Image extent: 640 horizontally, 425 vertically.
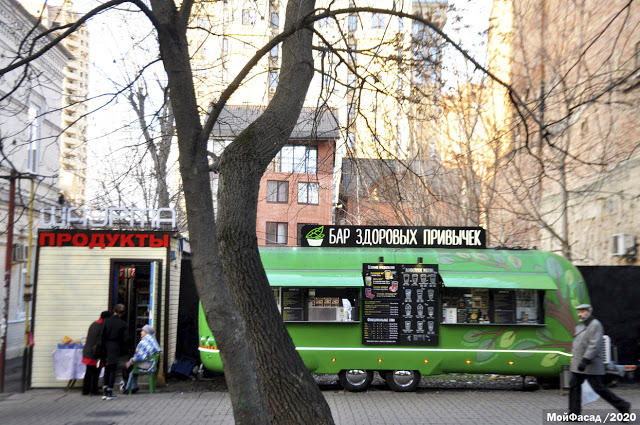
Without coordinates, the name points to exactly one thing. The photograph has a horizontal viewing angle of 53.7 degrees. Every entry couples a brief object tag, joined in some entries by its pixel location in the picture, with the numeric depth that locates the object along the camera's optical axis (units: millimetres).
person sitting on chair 12555
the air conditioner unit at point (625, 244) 15586
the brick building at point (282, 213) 37156
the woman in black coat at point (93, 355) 12281
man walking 8797
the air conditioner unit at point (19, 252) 19438
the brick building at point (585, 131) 15484
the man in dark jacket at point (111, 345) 12211
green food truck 12844
